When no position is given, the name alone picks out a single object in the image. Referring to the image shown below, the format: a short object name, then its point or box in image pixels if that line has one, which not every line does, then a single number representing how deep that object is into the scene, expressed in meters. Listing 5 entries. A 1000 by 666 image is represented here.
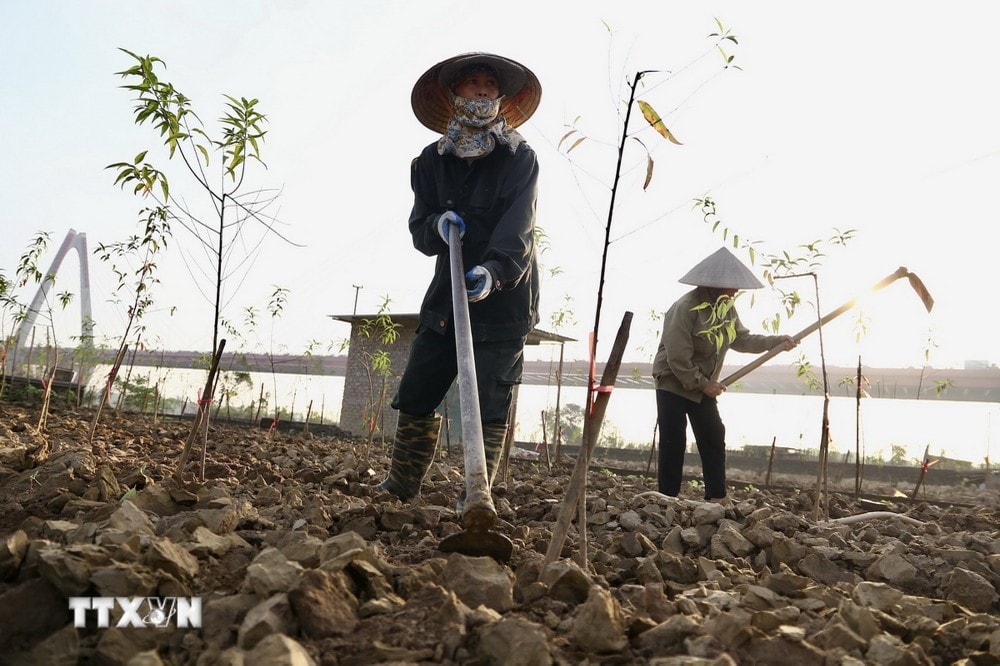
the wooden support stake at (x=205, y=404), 2.97
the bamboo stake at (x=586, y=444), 1.89
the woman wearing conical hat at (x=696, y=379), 3.90
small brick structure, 12.28
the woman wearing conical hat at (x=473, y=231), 2.89
